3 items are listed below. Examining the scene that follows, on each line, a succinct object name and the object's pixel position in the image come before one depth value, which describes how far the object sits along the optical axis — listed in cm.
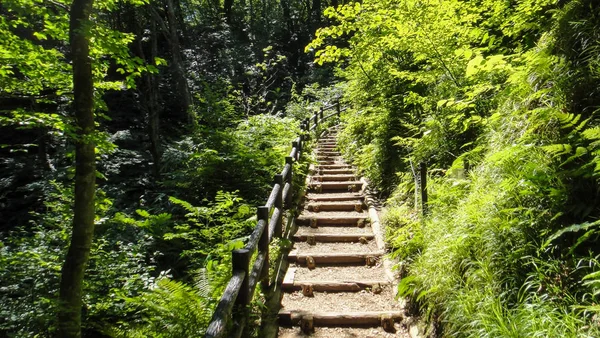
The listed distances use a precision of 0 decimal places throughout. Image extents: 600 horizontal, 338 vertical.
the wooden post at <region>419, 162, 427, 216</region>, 494
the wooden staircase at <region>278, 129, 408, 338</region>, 446
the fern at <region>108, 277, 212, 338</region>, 346
